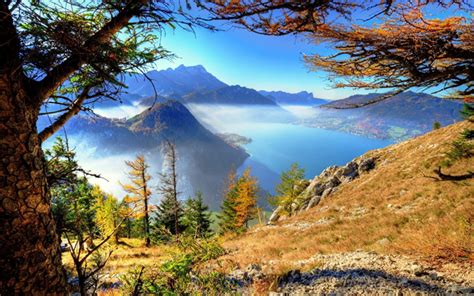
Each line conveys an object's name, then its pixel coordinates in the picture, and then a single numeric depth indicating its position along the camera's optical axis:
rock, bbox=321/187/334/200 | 29.48
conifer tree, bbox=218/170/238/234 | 34.34
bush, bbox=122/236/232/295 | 2.85
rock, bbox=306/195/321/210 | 28.44
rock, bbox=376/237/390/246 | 7.99
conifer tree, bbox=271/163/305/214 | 31.66
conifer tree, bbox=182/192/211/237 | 30.29
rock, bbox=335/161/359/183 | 31.77
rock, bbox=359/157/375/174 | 31.94
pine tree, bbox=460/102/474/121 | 22.84
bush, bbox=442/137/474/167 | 10.36
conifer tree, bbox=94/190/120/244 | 24.66
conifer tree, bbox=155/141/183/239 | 18.81
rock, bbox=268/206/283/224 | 33.84
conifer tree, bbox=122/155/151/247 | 21.08
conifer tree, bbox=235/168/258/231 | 32.88
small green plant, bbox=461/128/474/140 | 10.27
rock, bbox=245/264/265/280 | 5.68
